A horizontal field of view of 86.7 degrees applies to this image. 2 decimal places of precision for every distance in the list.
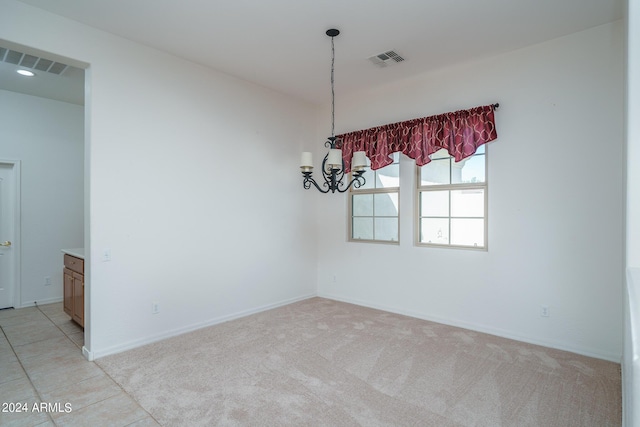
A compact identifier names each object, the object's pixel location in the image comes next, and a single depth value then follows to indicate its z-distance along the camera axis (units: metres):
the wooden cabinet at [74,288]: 3.64
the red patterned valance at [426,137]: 3.66
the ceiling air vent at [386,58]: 3.63
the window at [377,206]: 4.62
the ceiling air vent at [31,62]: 3.25
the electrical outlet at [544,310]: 3.36
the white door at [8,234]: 4.67
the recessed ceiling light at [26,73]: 3.91
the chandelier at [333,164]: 3.10
